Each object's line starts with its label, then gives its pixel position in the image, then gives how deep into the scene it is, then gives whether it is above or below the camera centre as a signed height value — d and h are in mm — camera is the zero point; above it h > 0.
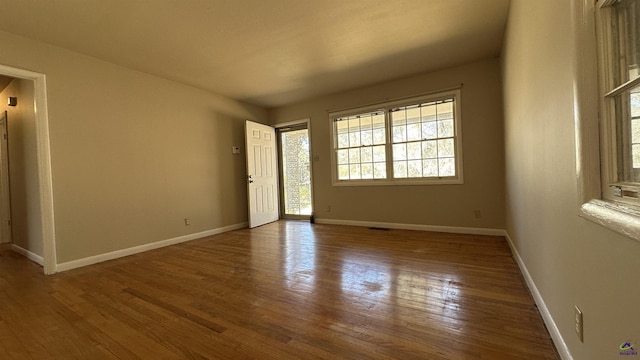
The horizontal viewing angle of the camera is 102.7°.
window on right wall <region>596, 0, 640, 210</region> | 791 +215
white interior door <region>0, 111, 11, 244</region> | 3869 +38
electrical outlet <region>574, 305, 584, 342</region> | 1053 -656
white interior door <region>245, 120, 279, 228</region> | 5000 +117
